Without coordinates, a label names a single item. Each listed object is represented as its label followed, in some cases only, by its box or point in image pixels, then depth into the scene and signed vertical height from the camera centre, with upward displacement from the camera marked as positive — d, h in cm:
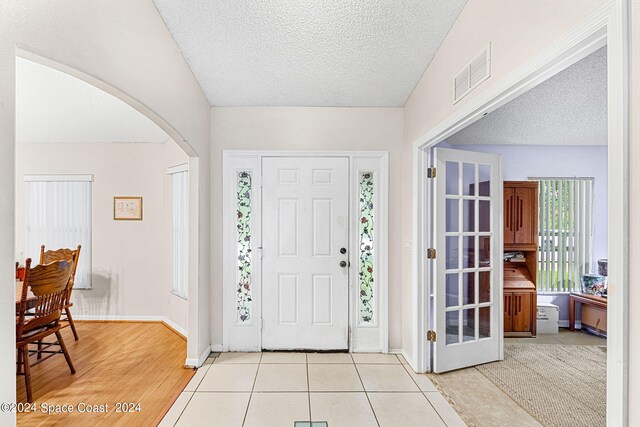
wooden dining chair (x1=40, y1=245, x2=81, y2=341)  425 -49
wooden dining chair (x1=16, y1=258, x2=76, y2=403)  293 -80
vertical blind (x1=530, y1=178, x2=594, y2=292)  517 -25
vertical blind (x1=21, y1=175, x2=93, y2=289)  520 +3
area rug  280 -151
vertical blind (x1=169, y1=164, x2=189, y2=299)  466 -18
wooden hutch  465 -42
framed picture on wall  514 +9
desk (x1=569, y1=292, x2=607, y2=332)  464 -124
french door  346 -44
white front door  399 -41
